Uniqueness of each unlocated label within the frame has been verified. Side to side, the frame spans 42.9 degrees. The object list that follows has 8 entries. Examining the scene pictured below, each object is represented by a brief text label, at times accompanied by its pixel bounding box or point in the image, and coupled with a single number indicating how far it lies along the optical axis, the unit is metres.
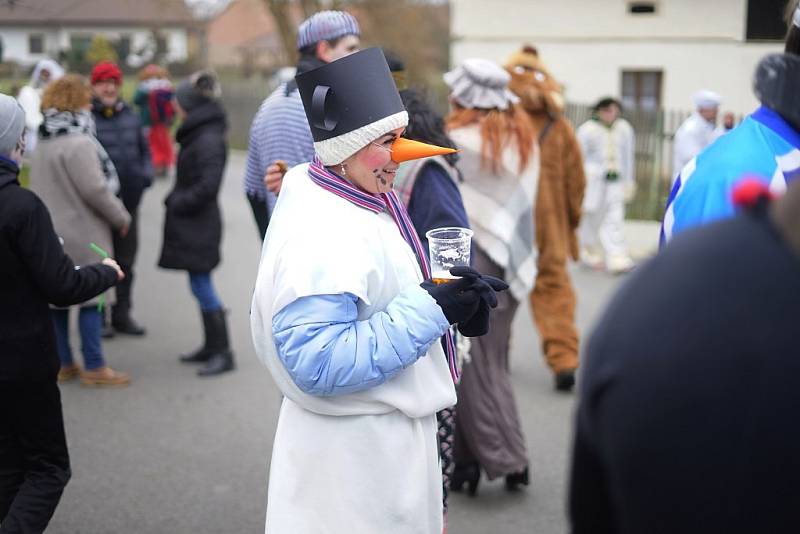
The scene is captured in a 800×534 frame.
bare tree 27.84
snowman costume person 2.48
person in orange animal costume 5.89
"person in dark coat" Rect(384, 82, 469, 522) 3.76
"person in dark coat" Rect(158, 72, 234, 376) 6.30
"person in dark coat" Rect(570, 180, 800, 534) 1.33
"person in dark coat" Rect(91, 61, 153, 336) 7.19
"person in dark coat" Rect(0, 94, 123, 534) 3.51
